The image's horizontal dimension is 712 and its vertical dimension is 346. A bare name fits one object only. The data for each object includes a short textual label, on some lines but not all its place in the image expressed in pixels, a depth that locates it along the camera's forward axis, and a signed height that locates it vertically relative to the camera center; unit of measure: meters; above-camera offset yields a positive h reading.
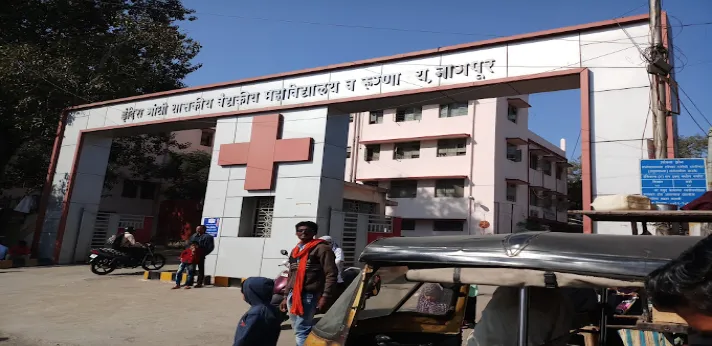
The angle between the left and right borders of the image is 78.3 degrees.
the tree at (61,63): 14.92 +5.81
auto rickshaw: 1.86 -0.06
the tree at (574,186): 32.19 +5.76
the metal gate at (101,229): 15.44 -0.26
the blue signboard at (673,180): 6.02 +1.27
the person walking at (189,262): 10.12 -0.75
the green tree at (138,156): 20.62 +3.27
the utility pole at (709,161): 11.40 +2.96
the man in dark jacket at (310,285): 4.20 -0.44
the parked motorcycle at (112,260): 12.02 -1.03
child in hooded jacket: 2.88 -0.55
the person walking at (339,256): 8.17 -0.26
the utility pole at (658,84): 6.46 +2.80
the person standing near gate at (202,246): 10.30 -0.35
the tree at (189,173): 24.81 +3.12
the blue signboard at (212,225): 11.24 +0.16
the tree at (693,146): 26.50 +7.78
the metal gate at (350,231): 10.23 +0.29
